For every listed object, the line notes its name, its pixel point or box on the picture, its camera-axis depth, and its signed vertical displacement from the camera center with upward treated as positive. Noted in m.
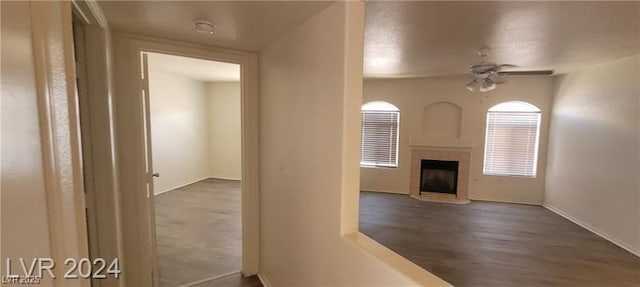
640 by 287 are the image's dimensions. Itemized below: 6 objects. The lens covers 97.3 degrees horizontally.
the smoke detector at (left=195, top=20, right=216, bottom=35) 1.87 +0.67
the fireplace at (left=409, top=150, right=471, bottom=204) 5.95 -1.02
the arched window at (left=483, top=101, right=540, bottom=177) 5.68 -0.22
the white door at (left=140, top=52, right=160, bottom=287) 2.32 -0.40
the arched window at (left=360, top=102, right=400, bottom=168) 6.39 -0.18
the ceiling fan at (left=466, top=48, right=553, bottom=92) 3.68 +0.70
